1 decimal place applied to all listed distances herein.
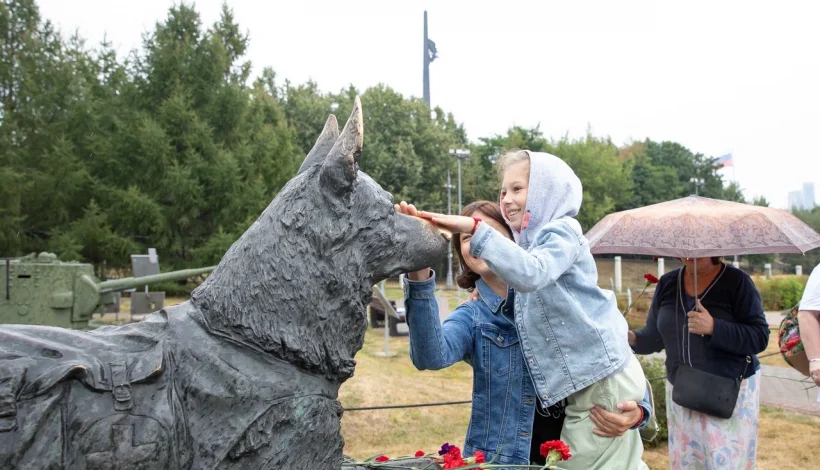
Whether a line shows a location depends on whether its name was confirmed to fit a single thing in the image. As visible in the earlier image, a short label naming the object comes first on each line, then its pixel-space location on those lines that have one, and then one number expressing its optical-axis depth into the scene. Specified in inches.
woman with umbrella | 135.6
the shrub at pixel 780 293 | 754.8
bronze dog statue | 55.5
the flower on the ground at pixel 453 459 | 75.4
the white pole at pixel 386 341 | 462.0
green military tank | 335.3
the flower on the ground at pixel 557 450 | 78.0
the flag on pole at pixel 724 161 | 1407.5
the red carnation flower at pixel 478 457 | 76.2
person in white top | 131.3
